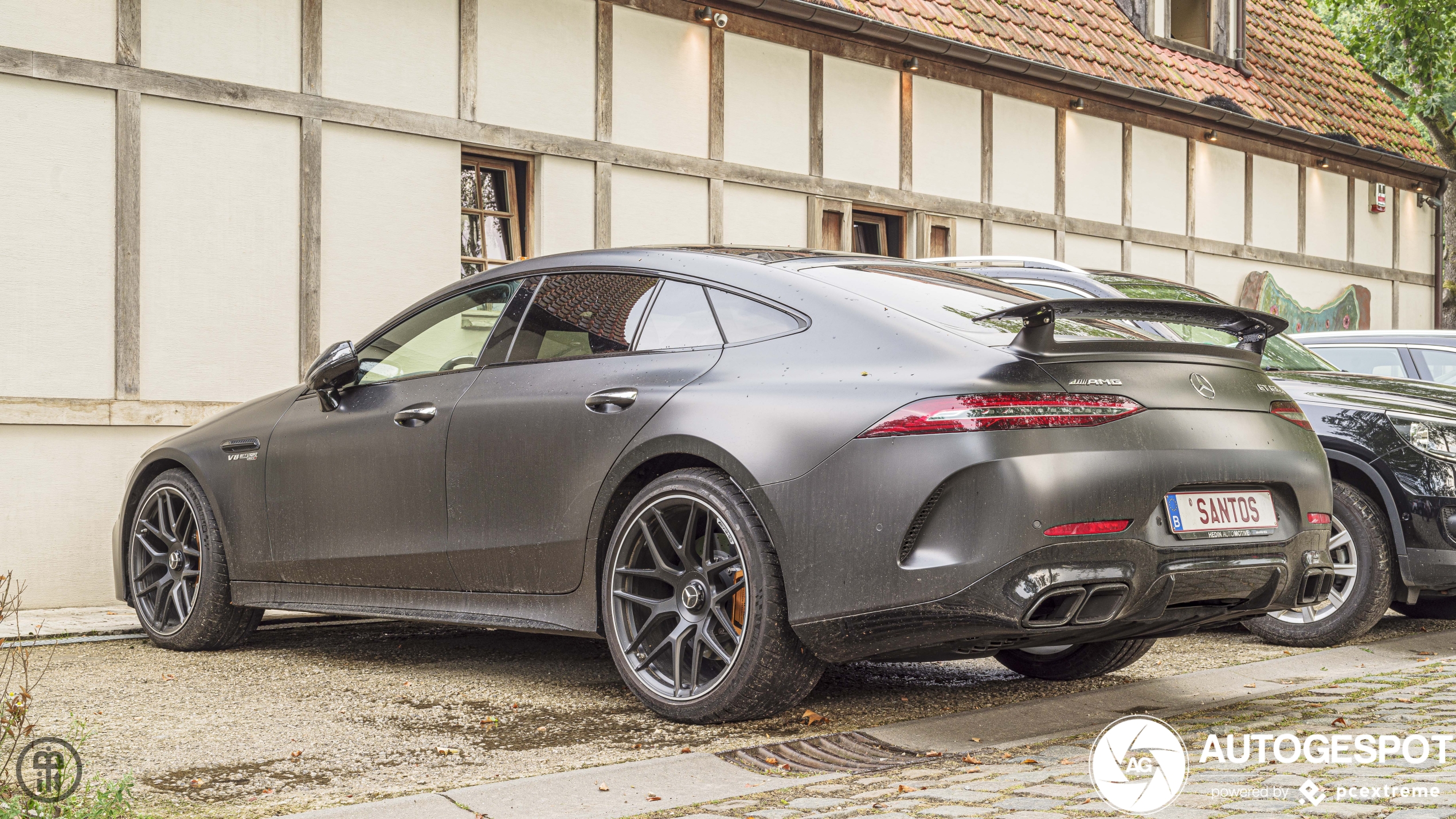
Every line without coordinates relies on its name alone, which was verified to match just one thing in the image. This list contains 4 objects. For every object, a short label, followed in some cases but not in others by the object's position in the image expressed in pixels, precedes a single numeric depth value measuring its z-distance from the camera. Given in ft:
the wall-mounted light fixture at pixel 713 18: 38.88
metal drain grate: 13.21
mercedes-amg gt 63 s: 13.28
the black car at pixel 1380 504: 21.39
